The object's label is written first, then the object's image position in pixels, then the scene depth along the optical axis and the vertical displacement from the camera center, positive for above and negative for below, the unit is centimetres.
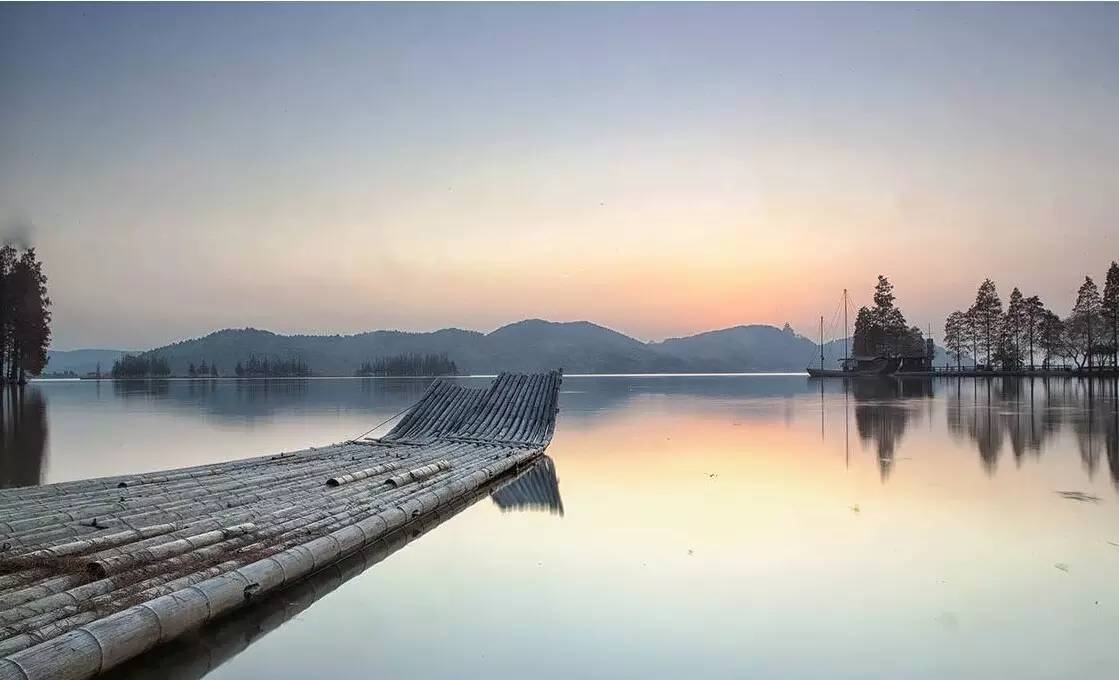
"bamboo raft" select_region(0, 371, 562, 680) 433 -160
